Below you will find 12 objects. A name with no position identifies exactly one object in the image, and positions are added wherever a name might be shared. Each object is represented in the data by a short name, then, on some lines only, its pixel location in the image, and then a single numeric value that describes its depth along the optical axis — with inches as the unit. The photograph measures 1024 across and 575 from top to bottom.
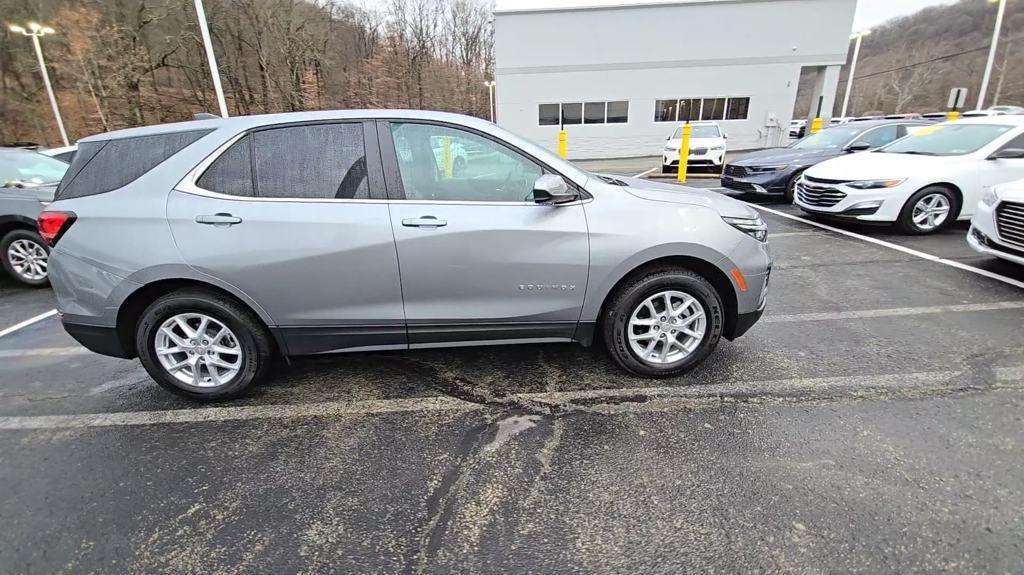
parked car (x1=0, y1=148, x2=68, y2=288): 218.4
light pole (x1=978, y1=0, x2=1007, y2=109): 753.0
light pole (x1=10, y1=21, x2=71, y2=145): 856.3
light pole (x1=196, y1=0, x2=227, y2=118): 492.0
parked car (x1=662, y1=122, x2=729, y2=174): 539.5
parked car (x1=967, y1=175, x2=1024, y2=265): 180.5
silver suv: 109.7
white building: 877.2
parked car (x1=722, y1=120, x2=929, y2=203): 366.3
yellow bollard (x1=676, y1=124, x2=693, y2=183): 493.9
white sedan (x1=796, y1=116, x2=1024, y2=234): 251.9
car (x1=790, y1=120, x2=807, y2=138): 1181.1
